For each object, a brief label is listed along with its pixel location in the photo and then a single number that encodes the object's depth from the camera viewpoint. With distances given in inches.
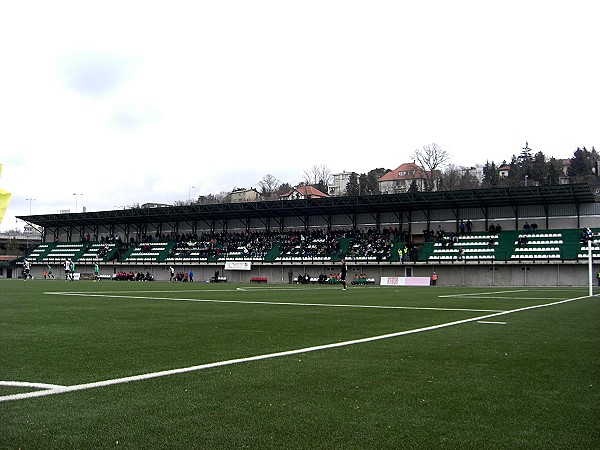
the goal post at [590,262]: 1263.4
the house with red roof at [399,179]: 5536.4
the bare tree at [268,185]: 5733.3
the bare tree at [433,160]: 4222.4
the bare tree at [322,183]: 5315.0
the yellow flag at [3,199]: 124.1
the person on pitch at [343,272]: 1587.1
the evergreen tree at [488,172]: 5207.7
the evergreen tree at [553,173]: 4478.3
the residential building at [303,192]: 5026.1
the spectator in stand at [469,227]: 2546.3
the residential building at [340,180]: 6870.1
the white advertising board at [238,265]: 2819.9
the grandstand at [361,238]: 2305.6
